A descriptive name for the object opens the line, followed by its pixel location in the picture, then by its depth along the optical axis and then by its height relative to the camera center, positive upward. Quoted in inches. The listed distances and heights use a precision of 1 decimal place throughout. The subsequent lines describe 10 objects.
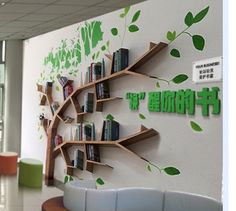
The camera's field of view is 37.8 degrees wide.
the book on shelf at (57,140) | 298.4 -23.1
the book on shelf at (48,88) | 322.3 +23.7
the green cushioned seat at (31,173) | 280.5 -49.2
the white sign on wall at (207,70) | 153.0 +21.0
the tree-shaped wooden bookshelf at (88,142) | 194.4 -10.3
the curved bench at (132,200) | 141.7 -35.9
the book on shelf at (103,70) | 234.8 +30.3
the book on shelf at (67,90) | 280.8 +19.5
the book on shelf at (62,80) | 286.9 +28.4
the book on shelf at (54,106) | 306.5 +6.7
